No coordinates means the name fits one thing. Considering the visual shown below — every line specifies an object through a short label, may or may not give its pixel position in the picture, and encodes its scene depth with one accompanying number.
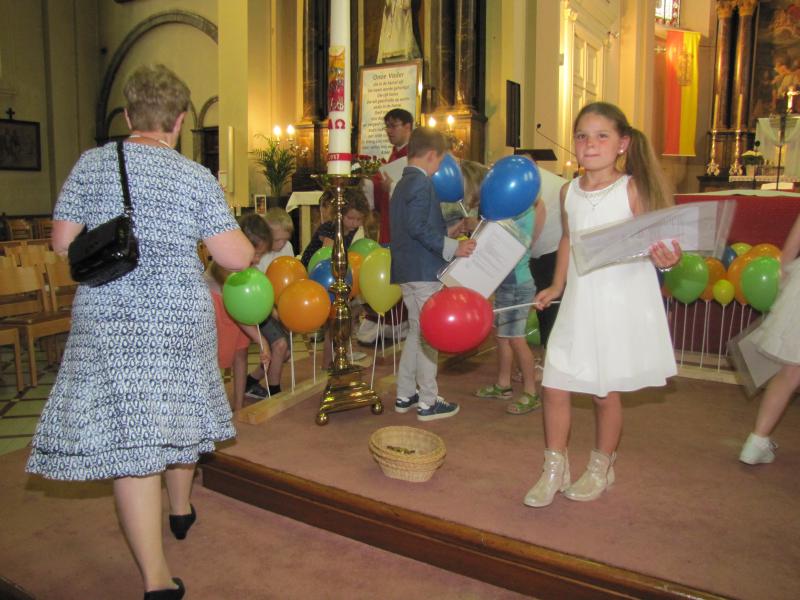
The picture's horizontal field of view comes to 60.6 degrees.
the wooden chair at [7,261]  4.74
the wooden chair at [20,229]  11.12
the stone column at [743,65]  14.98
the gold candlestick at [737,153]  14.24
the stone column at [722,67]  15.23
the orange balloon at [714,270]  4.02
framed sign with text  9.27
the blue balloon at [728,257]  4.20
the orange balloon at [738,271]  3.83
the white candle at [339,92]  3.08
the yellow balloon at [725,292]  3.95
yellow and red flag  15.76
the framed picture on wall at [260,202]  9.73
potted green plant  10.12
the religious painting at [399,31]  9.73
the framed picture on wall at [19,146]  12.88
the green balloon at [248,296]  3.00
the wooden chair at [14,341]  4.35
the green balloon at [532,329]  4.39
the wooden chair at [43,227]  11.80
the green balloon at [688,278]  3.87
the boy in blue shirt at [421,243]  3.07
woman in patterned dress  1.83
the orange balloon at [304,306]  3.22
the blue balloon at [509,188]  2.87
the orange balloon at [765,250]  3.79
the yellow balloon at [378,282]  3.48
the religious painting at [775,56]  14.84
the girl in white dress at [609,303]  2.27
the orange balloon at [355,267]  3.94
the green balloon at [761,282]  3.44
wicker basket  2.59
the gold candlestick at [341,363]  3.34
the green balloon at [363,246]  4.08
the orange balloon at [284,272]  3.61
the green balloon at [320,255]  4.09
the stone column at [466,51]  8.94
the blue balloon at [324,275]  3.77
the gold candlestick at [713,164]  14.92
